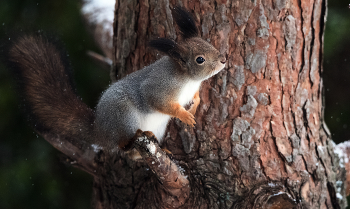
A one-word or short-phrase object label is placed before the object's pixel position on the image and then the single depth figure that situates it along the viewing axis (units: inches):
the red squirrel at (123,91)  166.4
